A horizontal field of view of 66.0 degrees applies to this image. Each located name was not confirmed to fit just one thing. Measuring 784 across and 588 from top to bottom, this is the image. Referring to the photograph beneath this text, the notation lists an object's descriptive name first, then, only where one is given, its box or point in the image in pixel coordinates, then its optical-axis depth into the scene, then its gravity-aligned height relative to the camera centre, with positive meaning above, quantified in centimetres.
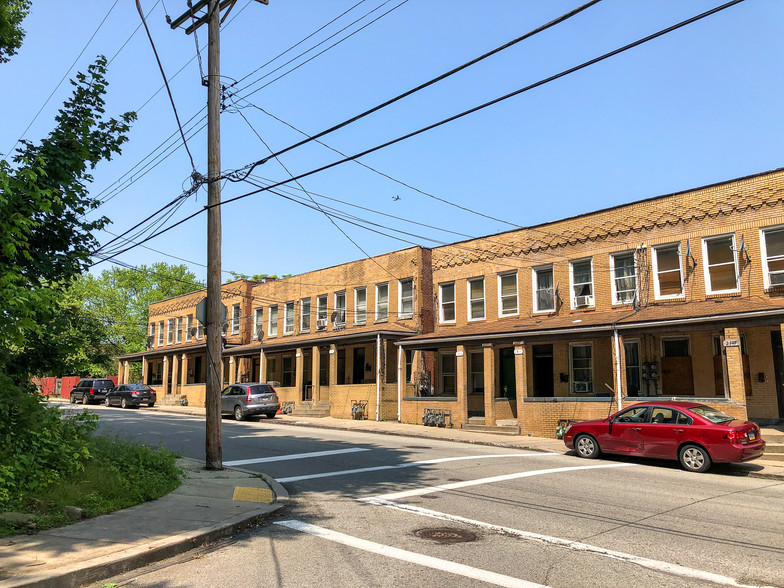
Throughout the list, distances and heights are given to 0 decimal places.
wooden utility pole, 1222 +282
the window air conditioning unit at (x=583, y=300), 2231 +287
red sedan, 1289 -131
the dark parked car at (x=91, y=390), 4406 -52
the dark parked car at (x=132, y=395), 3947 -83
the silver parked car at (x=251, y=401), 2817 -91
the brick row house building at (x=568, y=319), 1805 +224
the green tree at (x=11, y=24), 1155 +730
